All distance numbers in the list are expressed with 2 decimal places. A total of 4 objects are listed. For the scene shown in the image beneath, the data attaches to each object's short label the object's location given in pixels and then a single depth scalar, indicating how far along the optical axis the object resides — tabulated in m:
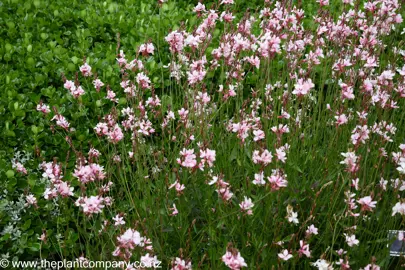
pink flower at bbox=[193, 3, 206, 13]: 3.39
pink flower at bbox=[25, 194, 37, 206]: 3.02
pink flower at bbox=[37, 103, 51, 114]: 3.17
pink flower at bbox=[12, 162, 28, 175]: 3.26
